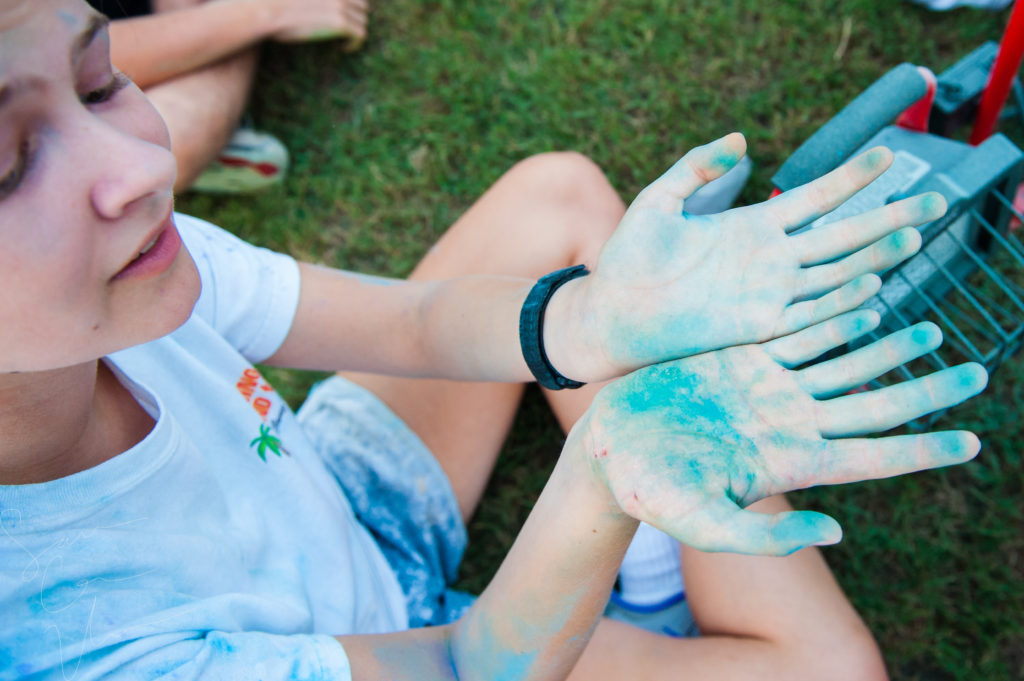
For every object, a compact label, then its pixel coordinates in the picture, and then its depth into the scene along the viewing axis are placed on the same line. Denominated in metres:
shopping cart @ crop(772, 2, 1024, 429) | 1.16
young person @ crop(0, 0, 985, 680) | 0.71
